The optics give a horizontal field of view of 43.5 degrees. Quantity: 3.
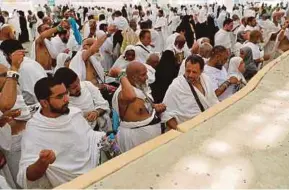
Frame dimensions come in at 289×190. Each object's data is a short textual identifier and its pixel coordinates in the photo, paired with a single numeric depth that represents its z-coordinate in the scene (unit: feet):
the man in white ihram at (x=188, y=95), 10.23
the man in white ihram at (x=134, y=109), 9.43
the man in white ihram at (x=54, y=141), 7.40
